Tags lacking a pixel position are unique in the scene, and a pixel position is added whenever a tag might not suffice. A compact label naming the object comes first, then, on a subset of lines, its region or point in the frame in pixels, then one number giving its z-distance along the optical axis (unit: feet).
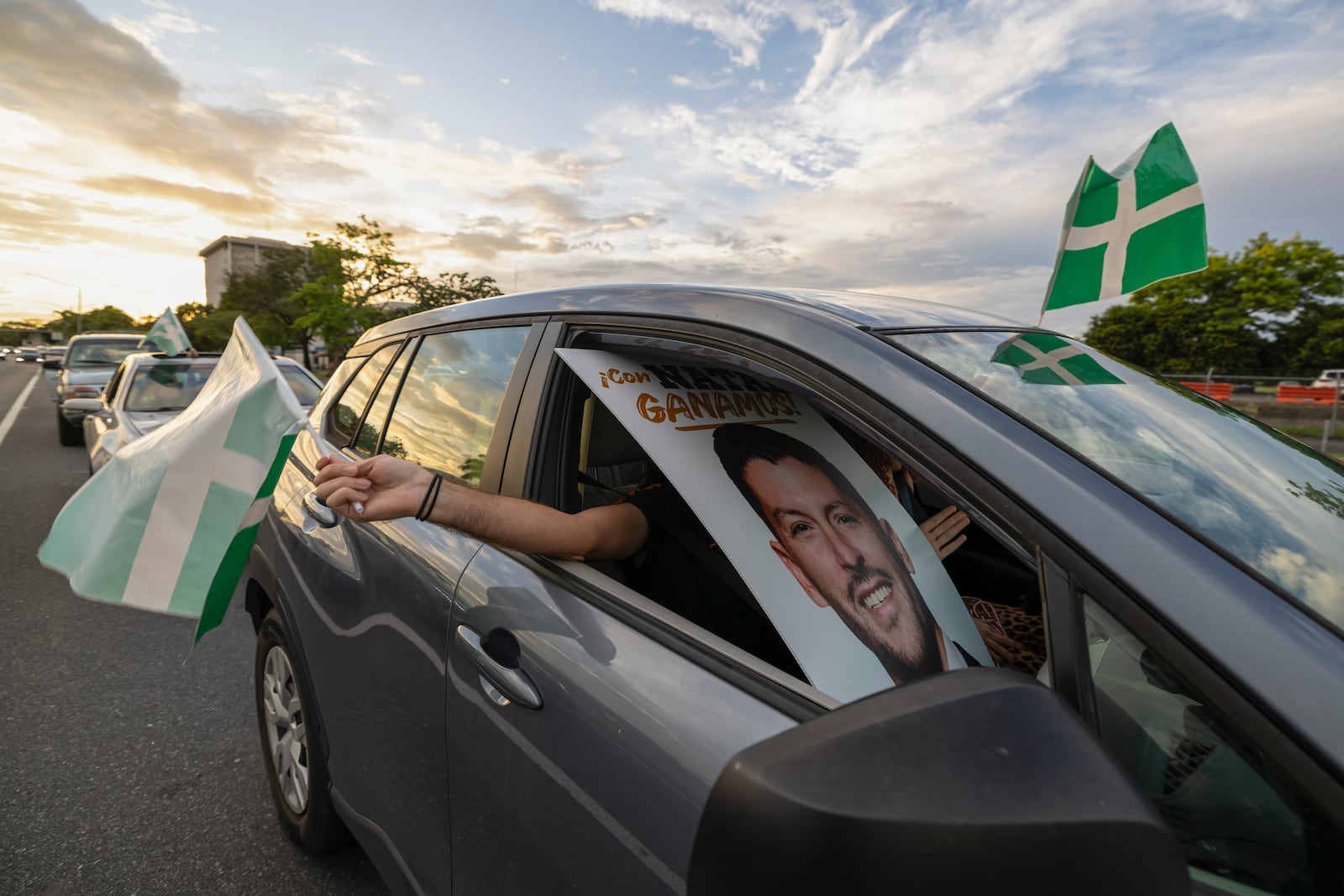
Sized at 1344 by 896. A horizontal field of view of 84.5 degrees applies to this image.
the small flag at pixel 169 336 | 14.06
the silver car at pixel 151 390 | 21.45
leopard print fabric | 5.32
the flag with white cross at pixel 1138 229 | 10.31
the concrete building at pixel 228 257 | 363.56
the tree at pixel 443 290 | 131.75
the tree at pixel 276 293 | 166.30
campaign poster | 4.01
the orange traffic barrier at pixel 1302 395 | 51.90
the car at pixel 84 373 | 34.14
